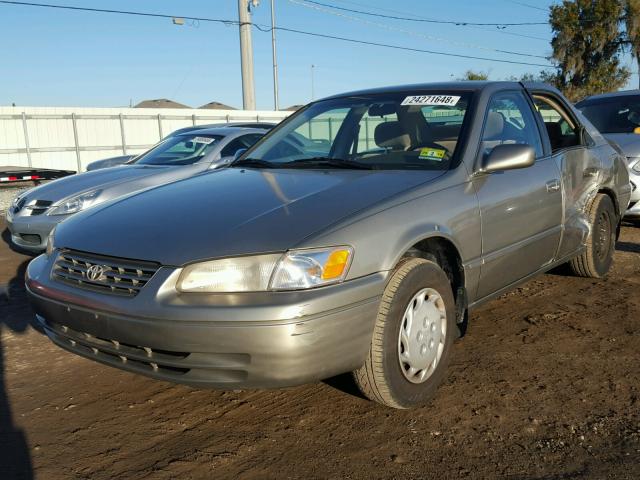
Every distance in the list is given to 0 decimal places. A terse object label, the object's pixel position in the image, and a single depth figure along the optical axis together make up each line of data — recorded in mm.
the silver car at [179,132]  7938
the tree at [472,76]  40488
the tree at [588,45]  33562
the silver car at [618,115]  6805
